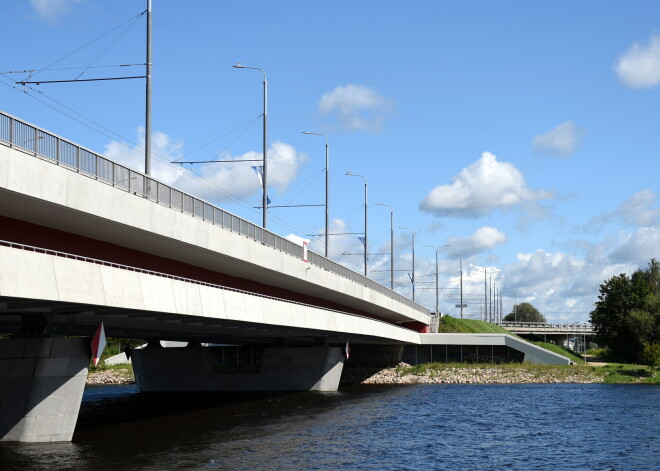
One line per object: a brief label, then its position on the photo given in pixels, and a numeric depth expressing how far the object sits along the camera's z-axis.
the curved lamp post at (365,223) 94.81
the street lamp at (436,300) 126.74
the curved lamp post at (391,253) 111.14
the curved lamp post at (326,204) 78.76
